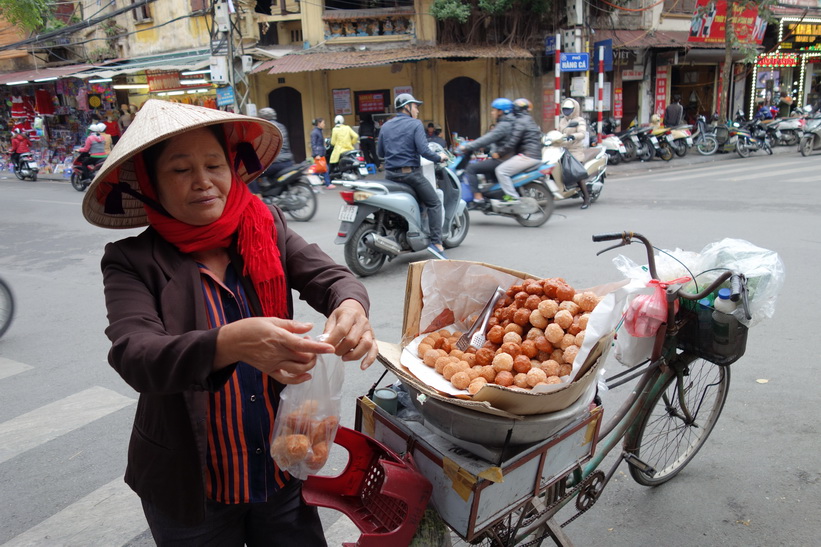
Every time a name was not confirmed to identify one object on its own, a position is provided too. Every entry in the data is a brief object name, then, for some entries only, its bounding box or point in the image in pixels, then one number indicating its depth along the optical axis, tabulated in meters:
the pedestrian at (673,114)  17.51
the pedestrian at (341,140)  13.45
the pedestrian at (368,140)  16.16
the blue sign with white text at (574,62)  14.74
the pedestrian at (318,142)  14.12
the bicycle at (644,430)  1.67
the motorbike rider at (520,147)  8.19
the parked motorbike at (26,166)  17.55
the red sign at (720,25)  18.53
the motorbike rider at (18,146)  17.36
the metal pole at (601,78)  15.83
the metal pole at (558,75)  14.50
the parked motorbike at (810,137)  14.66
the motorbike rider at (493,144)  8.21
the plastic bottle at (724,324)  2.14
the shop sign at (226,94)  13.56
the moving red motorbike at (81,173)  14.00
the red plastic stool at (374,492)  1.51
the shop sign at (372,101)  17.11
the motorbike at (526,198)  8.02
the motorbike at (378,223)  5.91
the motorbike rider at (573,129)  10.23
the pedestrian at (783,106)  21.33
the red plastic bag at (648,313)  2.18
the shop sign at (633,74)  18.62
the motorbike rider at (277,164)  8.94
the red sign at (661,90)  19.17
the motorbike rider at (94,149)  13.89
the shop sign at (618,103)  18.61
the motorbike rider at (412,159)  6.32
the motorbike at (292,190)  8.98
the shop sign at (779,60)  21.19
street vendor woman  1.30
